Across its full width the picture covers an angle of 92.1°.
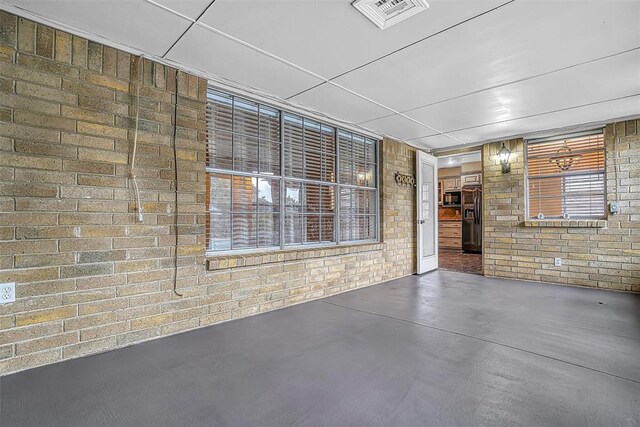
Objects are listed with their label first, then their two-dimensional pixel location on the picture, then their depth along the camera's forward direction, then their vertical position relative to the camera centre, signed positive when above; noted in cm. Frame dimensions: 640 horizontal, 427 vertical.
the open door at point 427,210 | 572 +14
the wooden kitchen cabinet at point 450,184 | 998 +108
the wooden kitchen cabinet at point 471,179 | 915 +115
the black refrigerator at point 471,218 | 887 -3
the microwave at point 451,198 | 991 +61
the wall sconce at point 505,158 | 533 +102
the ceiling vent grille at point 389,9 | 200 +139
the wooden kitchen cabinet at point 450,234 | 972 -54
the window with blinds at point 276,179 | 324 +47
